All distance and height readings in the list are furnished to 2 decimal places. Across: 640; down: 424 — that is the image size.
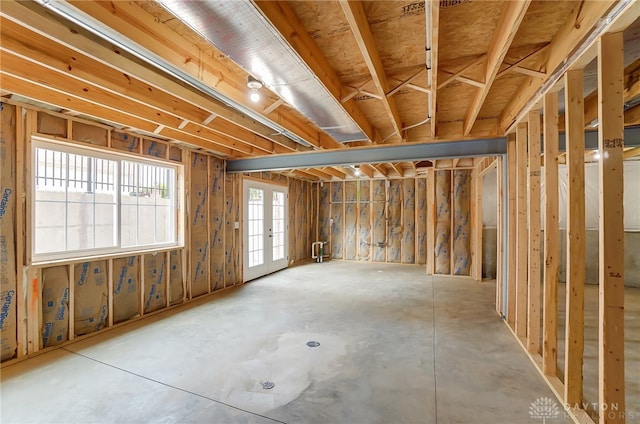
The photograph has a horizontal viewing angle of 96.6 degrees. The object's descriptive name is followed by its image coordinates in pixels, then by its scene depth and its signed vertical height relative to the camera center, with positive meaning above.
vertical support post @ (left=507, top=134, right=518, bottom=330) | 3.45 -0.23
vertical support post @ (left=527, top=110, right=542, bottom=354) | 2.69 -0.21
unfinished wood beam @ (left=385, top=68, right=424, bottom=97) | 2.38 +1.12
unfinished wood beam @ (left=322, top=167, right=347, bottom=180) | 7.04 +1.05
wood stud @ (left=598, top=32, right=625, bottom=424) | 1.56 -0.06
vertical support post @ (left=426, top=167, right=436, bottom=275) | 6.41 -0.21
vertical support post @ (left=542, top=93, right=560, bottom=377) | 2.26 -0.12
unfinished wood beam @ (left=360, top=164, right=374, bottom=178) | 6.92 +1.07
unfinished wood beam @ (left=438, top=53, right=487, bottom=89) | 2.20 +1.14
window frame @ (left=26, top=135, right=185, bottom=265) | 2.85 +0.11
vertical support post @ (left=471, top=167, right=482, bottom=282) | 5.72 -0.25
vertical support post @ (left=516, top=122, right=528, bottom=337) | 3.14 -0.24
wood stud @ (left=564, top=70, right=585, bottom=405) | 1.89 -0.14
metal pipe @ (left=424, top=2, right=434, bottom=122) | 1.46 +1.05
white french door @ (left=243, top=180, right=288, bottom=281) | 5.87 -0.36
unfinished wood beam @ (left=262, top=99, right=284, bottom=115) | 2.84 +1.07
